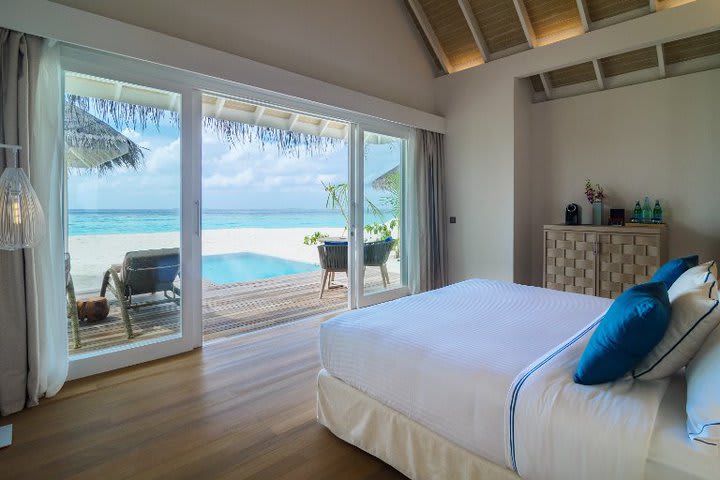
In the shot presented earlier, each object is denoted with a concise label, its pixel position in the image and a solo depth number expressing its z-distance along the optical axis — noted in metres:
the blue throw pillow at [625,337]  1.22
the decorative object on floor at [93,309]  2.75
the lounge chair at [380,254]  4.63
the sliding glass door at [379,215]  4.47
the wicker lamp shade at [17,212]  1.93
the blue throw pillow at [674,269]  2.00
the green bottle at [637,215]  4.06
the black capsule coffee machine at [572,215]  4.45
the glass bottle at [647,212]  4.03
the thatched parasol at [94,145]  2.64
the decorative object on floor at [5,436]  1.91
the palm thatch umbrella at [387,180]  4.71
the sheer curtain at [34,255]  2.28
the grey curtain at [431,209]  4.93
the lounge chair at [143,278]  2.92
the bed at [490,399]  1.12
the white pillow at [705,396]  1.00
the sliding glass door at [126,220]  2.69
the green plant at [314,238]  7.04
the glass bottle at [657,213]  3.95
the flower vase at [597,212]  4.30
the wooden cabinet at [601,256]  3.74
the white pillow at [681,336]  1.26
